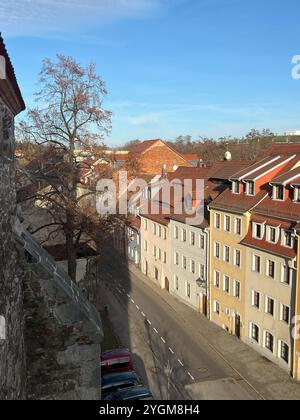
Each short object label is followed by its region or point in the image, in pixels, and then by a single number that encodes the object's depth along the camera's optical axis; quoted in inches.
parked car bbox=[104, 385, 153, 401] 650.8
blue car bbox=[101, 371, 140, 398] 699.9
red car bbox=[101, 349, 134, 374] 773.3
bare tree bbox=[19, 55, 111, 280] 697.6
